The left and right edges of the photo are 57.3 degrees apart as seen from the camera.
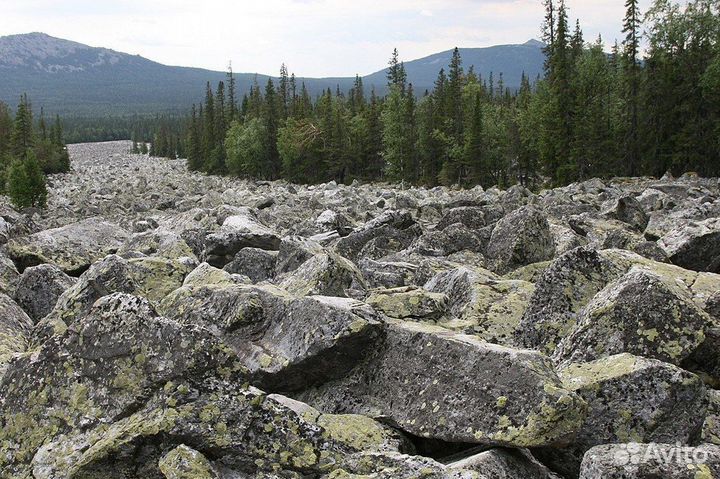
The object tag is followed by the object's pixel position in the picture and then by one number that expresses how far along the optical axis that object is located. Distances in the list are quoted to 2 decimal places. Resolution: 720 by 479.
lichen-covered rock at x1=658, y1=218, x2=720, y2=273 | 15.35
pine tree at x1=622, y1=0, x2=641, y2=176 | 64.06
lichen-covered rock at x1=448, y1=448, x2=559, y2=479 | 6.27
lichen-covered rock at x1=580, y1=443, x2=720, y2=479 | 5.66
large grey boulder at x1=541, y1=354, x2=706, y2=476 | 6.96
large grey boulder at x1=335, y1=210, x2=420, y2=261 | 20.11
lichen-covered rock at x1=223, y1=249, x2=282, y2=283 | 14.63
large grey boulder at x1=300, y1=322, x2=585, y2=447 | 6.56
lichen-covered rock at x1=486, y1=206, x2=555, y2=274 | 16.06
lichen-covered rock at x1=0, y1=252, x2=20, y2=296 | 13.62
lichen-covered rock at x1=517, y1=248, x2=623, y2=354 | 9.70
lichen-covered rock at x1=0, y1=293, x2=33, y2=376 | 9.94
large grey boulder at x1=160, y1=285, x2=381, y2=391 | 8.33
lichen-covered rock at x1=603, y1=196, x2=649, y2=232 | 24.11
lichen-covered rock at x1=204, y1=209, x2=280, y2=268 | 17.73
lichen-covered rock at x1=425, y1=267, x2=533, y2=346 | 10.23
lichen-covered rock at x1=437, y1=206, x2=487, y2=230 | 22.50
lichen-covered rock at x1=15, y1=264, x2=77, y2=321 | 13.08
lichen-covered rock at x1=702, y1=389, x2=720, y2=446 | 7.45
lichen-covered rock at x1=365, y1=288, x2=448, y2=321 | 9.97
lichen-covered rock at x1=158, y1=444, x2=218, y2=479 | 6.09
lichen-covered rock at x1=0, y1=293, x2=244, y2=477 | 6.98
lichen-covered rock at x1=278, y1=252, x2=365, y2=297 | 10.98
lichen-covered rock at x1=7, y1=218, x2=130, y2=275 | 16.92
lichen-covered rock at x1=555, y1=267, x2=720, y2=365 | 8.24
